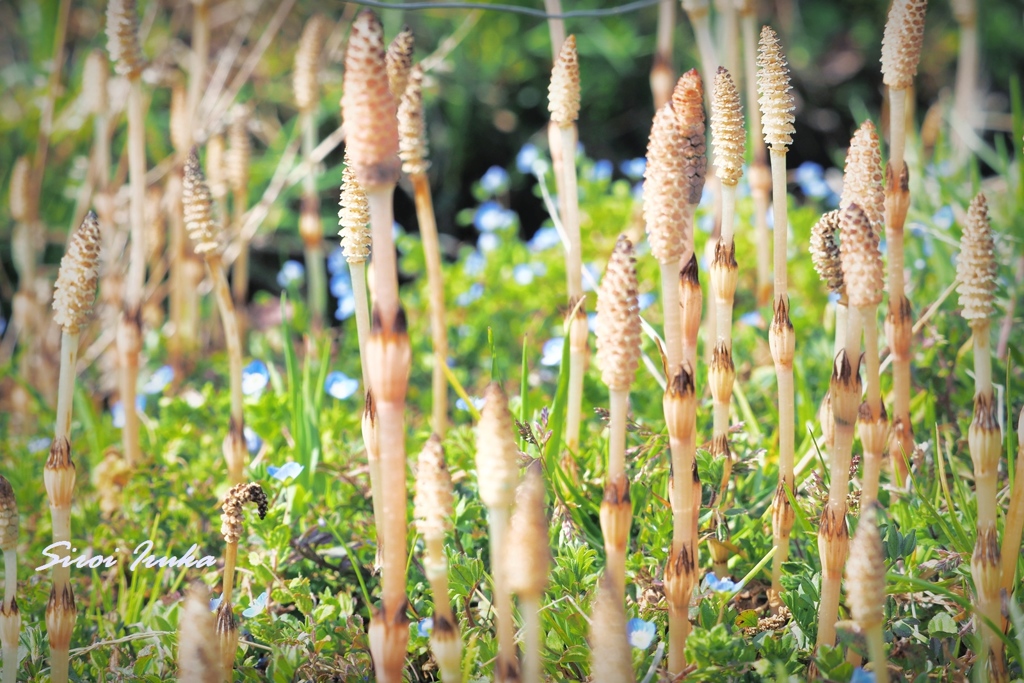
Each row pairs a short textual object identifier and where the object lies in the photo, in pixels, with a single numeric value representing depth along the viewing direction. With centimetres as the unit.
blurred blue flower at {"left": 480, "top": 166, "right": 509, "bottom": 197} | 655
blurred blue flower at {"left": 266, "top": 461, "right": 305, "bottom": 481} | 330
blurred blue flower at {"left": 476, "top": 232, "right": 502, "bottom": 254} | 610
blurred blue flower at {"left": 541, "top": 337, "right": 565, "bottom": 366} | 435
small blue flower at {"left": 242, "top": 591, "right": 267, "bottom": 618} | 289
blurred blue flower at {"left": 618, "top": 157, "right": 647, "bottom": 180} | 580
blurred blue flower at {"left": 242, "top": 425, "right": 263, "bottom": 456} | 425
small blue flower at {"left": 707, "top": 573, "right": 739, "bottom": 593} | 279
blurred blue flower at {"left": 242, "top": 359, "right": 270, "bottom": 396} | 448
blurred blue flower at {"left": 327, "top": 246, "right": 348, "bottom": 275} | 598
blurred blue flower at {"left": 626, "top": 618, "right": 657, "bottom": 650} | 260
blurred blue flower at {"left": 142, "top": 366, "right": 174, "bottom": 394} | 512
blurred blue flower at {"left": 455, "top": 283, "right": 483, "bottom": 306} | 554
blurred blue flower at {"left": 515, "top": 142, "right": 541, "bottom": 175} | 652
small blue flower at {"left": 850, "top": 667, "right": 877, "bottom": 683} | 240
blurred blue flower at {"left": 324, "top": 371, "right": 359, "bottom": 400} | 454
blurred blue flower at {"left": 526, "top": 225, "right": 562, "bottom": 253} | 598
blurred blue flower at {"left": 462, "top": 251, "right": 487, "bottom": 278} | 580
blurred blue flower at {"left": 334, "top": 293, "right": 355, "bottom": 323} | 560
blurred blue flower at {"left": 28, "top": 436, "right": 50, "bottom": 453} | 451
